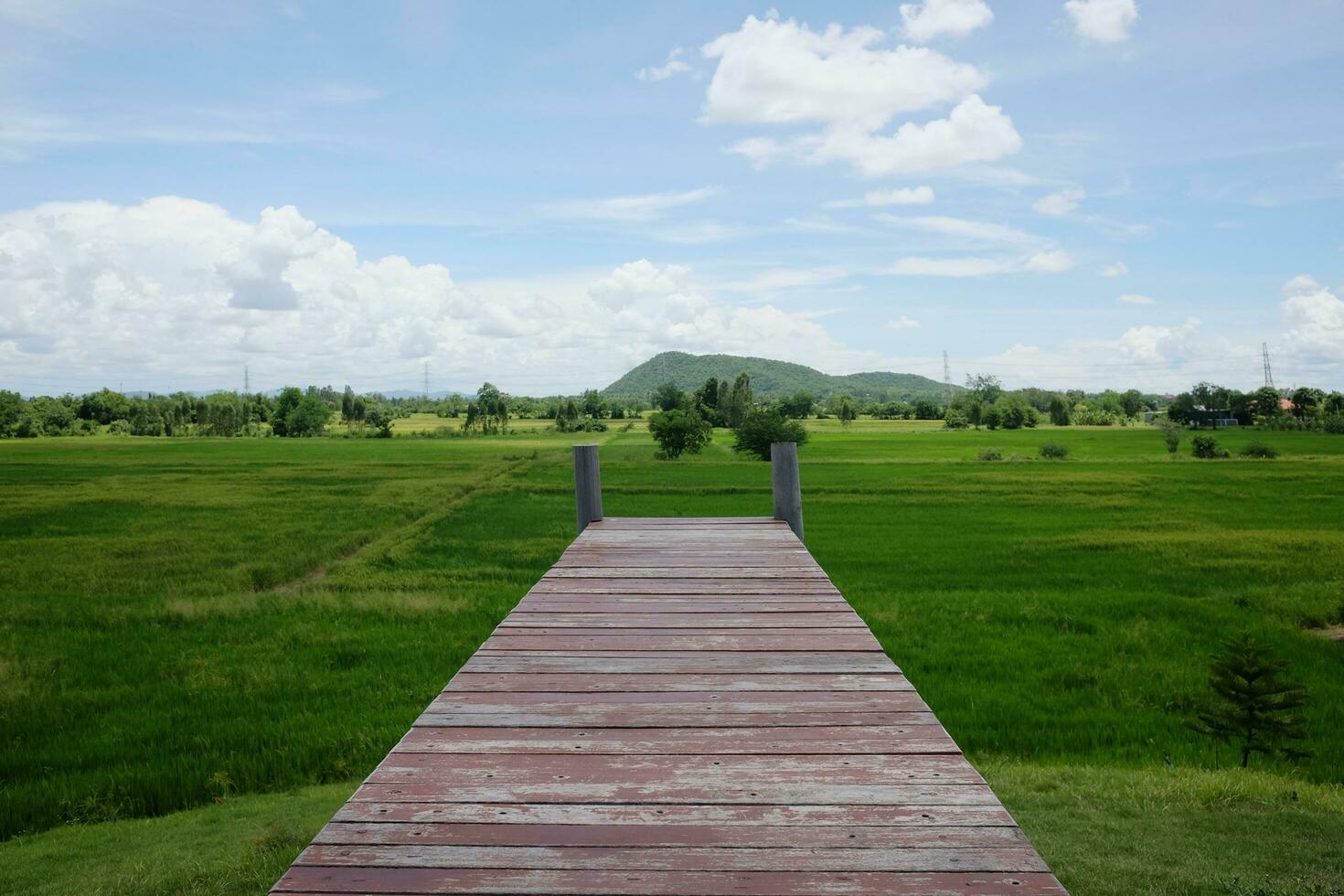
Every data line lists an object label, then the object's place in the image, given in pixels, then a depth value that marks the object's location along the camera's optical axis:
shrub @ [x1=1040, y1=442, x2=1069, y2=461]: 47.89
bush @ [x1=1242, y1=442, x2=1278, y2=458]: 43.94
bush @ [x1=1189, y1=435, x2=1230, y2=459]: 45.81
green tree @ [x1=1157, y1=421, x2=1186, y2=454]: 50.38
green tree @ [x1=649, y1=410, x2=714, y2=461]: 49.56
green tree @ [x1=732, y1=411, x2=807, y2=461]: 49.66
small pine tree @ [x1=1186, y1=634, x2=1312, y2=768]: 6.09
